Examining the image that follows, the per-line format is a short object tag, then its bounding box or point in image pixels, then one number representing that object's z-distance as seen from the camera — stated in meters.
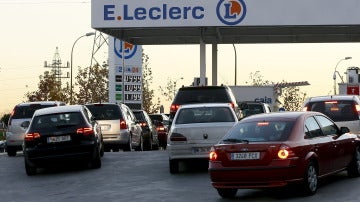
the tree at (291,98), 123.12
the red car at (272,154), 13.88
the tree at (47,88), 109.39
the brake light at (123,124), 28.06
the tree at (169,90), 118.66
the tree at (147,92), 95.60
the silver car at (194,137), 18.53
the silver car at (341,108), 21.72
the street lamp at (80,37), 75.29
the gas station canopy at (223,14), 36.72
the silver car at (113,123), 28.08
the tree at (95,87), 93.56
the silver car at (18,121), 28.34
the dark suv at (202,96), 25.00
